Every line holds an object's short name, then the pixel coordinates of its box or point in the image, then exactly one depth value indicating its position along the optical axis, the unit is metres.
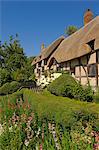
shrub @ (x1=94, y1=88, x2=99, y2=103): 3.83
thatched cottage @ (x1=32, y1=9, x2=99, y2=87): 6.02
